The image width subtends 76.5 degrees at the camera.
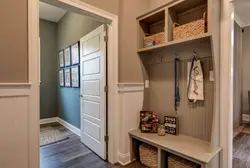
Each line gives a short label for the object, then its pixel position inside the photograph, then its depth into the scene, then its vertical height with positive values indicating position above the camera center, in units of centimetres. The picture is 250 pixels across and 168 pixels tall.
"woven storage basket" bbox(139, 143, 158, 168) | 213 -101
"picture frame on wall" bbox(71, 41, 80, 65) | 357 +69
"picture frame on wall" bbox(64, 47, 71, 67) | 403 +67
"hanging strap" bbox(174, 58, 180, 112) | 229 +3
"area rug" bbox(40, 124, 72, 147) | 325 -119
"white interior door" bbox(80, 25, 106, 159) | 246 -14
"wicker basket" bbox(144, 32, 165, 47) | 223 +65
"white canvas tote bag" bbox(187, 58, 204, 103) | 201 +2
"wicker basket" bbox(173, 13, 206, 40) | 178 +64
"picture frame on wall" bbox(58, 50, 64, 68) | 446 +68
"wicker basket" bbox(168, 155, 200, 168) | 180 -94
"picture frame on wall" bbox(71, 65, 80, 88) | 360 +14
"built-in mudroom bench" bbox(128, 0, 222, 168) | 174 +8
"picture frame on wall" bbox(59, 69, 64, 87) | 445 +16
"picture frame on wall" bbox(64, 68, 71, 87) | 401 +15
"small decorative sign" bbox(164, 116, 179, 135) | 226 -61
